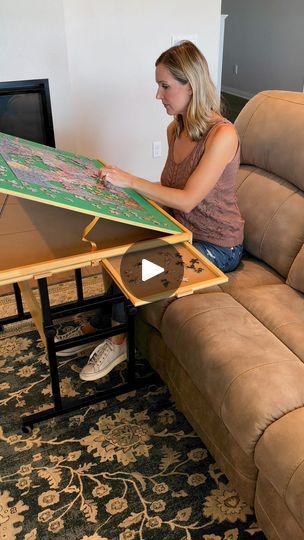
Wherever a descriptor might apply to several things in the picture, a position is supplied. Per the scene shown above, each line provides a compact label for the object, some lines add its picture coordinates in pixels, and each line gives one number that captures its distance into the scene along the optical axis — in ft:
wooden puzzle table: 4.13
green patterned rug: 4.62
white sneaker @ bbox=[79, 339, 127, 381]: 6.11
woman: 5.14
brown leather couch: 3.94
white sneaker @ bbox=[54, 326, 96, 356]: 6.84
